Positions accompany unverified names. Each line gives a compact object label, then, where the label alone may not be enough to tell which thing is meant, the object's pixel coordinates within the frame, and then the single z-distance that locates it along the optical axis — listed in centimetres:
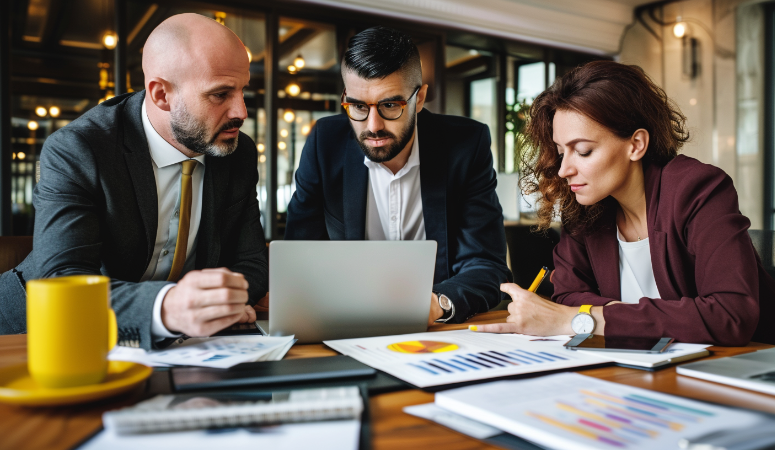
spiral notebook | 56
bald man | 130
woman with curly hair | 113
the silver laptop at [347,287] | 99
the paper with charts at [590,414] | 54
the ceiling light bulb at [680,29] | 583
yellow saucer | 63
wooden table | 57
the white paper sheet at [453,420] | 60
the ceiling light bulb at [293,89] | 483
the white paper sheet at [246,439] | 54
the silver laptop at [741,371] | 75
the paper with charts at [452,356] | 79
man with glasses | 179
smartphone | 94
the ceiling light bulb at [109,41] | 392
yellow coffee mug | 66
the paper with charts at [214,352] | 85
